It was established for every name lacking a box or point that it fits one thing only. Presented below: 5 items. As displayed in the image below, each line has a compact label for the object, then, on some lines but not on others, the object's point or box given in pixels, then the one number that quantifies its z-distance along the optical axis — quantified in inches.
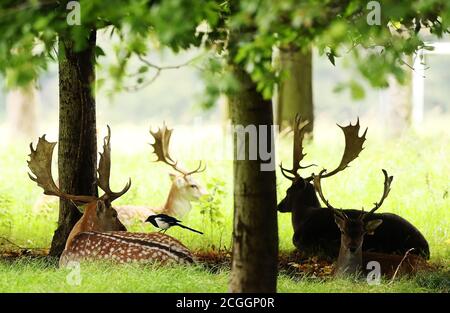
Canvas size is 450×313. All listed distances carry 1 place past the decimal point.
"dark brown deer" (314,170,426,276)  633.6
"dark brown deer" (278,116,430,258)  698.2
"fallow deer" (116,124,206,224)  792.9
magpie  705.0
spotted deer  631.2
